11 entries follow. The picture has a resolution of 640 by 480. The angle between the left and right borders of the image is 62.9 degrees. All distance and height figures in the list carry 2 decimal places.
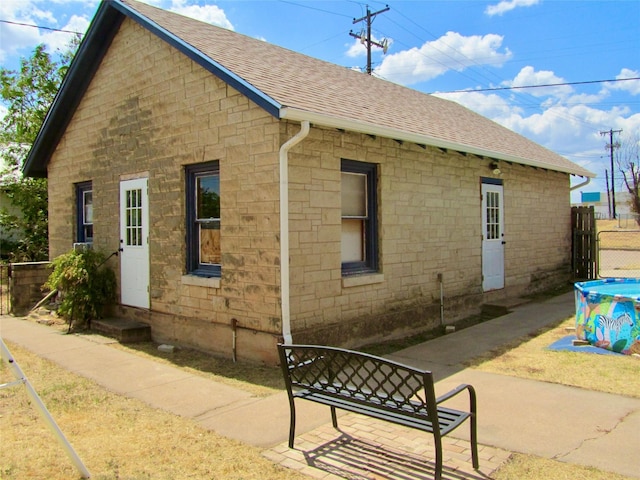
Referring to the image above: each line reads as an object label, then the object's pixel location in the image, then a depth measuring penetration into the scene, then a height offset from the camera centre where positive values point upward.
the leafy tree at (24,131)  18.38 +4.07
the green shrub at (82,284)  9.80 -0.84
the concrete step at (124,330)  9.06 -1.61
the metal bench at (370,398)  3.70 -1.32
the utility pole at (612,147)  61.59 +10.13
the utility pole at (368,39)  28.33 +11.03
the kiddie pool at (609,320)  7.15 -1.27
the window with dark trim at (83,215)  11.74 +0.57
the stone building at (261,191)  7.28 +0.80
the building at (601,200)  83.06 +5.84
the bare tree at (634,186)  44.28 +3.95
